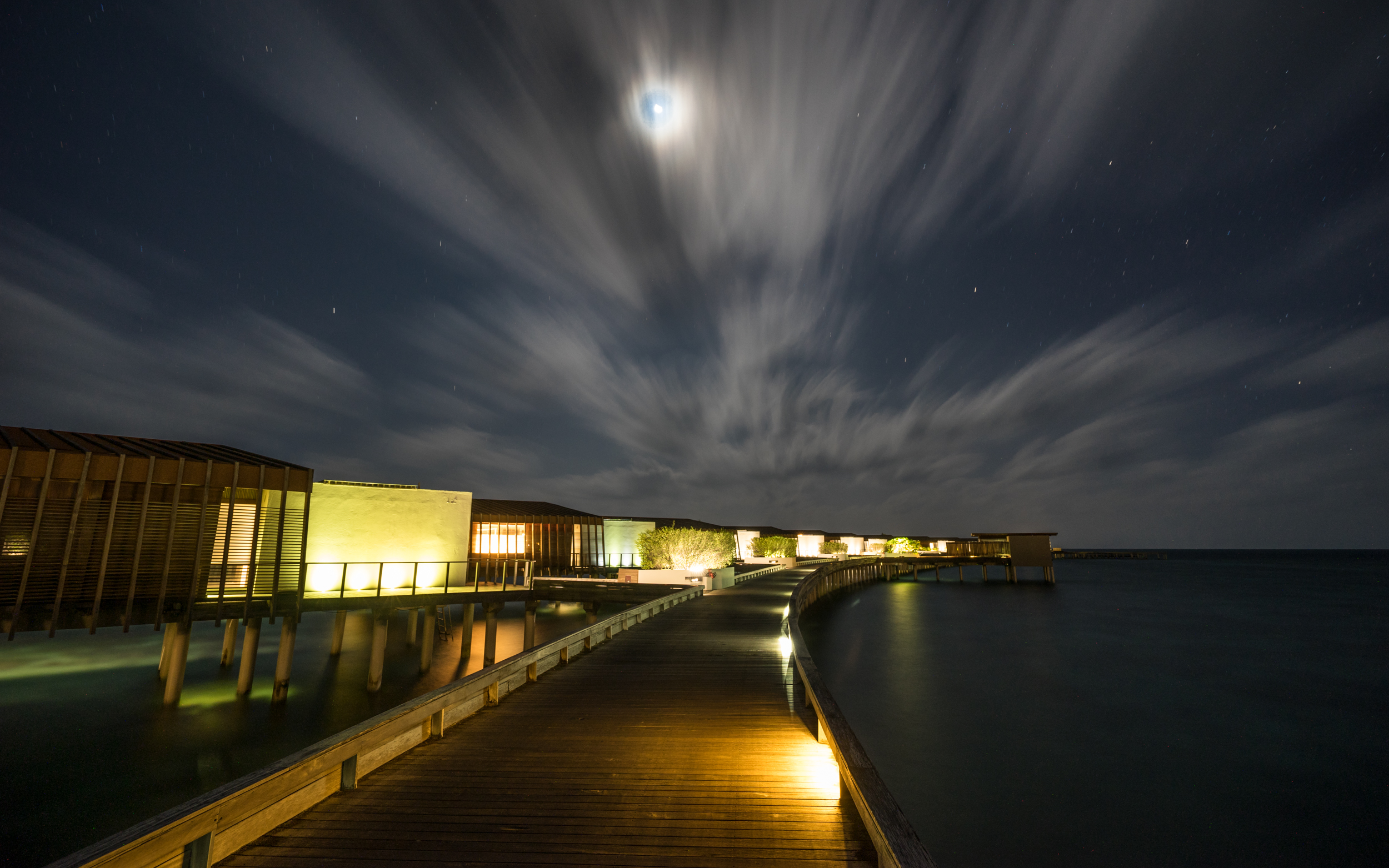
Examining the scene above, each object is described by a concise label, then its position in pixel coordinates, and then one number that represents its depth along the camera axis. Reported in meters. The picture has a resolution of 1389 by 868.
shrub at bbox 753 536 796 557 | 54.66
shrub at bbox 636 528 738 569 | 29.03
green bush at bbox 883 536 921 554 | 73.19
